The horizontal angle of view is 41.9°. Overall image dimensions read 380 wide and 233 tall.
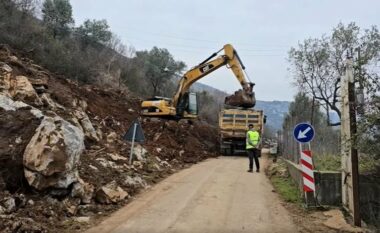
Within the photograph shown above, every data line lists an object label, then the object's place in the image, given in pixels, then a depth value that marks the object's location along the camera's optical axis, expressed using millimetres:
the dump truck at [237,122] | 28281
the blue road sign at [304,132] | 11953
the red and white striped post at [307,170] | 11734
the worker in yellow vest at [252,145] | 18797
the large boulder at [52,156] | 10352
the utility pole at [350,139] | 9823
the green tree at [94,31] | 45000
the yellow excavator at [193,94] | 27703
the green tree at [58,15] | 38156
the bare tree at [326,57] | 37406
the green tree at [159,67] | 53844
